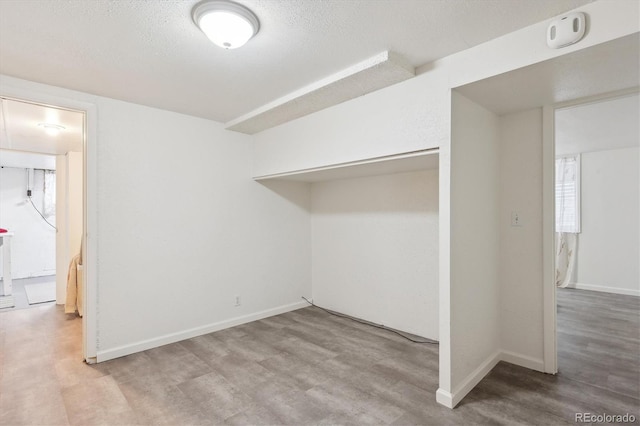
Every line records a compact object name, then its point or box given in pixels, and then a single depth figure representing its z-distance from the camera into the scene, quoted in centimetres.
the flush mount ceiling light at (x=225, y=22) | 170
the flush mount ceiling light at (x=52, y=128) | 358
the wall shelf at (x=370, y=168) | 259
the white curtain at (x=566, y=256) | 576
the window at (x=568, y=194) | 573
